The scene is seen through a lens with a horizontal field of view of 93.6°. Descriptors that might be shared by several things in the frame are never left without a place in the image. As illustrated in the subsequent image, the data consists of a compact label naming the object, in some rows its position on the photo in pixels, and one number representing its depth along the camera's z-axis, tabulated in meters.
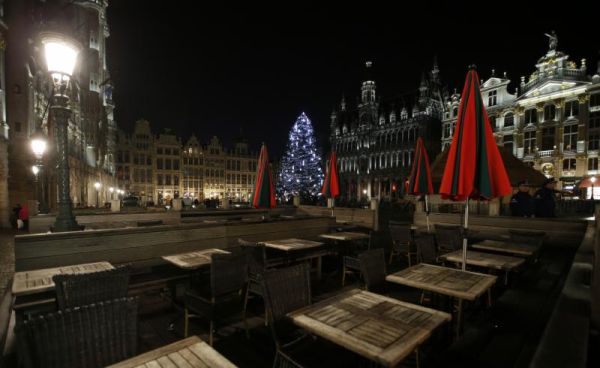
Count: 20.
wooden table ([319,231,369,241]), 7.06
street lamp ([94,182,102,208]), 32.81
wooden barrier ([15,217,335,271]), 4.27
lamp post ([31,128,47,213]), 10.37
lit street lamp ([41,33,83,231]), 4.83
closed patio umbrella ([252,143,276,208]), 8.41
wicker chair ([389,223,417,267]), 7.59
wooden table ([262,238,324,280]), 5.89
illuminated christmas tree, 42.53
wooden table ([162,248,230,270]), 4.38
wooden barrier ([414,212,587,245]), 8.41
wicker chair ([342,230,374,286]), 5.84
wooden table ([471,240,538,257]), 5.39
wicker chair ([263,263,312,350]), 2.85
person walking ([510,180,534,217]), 9.41
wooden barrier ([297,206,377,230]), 13.16
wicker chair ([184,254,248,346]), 3.71
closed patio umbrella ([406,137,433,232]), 8.98
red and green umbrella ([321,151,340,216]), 11.37
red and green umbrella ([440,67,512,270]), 3.83
